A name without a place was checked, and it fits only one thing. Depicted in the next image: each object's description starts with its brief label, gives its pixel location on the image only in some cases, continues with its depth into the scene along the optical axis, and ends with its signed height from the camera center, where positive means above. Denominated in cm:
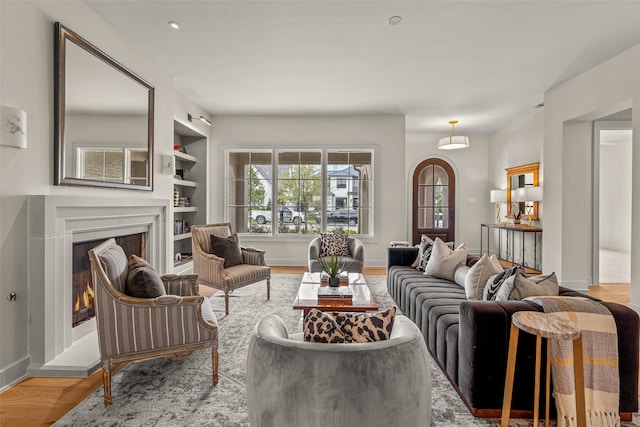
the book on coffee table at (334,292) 293 -71
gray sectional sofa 179 -77
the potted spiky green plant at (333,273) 327 -59
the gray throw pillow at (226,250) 419 -49
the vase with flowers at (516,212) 648 +2
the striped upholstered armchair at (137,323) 207 -71
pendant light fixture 625 +129
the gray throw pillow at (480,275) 252 -47
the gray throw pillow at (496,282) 221 -47
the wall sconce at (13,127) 216 +53
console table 579 -37
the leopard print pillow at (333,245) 498 -49
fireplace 238 -53
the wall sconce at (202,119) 546 +151
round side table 148 -61
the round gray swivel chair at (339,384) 118 -61
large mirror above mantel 266 +82
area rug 186 -114
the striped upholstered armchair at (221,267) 375 -67
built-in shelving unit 582 +47
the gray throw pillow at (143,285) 221 -49
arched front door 798 +29
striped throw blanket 172 -76
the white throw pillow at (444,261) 341 -49
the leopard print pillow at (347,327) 135 -47
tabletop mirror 616 +60
